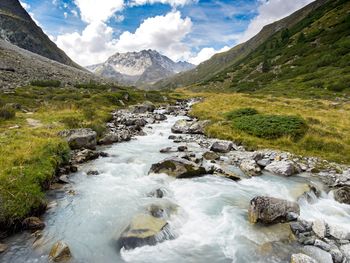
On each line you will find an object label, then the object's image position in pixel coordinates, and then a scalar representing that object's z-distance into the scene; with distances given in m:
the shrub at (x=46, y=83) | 52.66
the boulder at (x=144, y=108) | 43.56
